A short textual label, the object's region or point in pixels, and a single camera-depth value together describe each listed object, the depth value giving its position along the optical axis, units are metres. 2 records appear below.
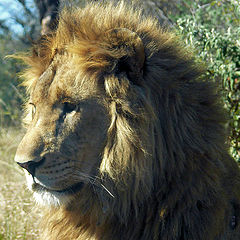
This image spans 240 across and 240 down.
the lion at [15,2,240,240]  4.70
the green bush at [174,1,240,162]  8.13
